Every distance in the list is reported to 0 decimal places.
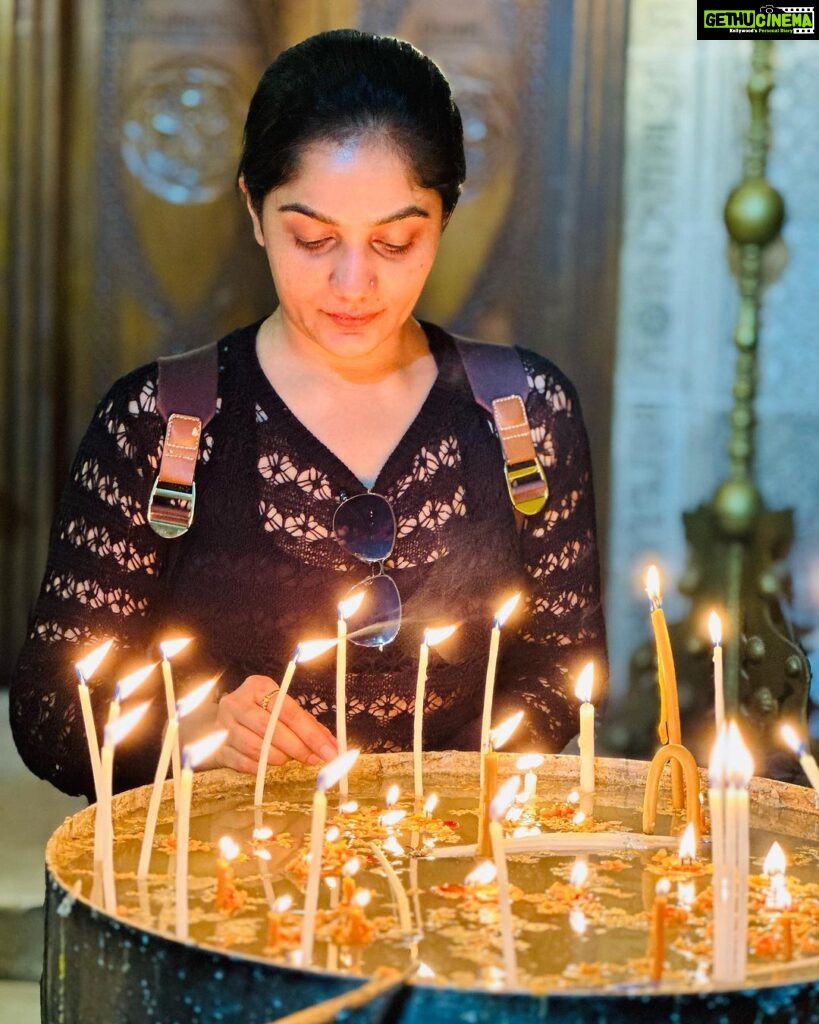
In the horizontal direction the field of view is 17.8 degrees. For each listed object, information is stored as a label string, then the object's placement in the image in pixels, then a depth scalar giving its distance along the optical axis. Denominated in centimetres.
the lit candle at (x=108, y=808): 166
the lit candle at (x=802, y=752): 173
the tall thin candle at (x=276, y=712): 192
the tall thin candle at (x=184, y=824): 164
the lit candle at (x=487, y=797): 183
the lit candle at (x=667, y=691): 191
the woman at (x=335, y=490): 220
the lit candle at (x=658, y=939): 162
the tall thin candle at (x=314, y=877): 162
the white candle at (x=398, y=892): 169
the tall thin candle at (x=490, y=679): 194
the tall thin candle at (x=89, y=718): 175
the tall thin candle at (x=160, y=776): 174
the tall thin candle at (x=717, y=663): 186
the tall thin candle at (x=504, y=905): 159
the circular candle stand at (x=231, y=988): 148
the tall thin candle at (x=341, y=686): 200
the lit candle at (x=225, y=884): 172
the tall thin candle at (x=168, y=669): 188
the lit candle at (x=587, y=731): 197
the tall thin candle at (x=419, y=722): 197
